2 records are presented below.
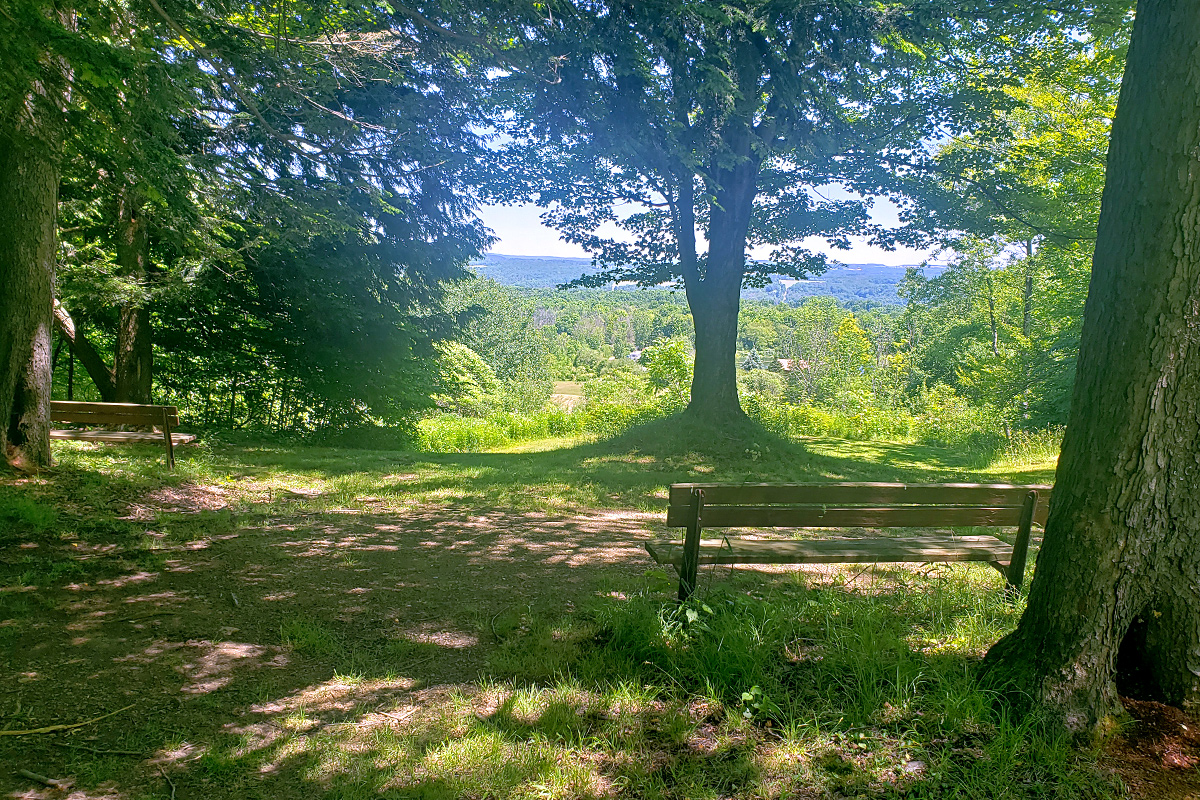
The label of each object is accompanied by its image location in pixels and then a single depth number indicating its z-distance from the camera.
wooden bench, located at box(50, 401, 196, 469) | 7.64
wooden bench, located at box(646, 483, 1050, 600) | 3.76
